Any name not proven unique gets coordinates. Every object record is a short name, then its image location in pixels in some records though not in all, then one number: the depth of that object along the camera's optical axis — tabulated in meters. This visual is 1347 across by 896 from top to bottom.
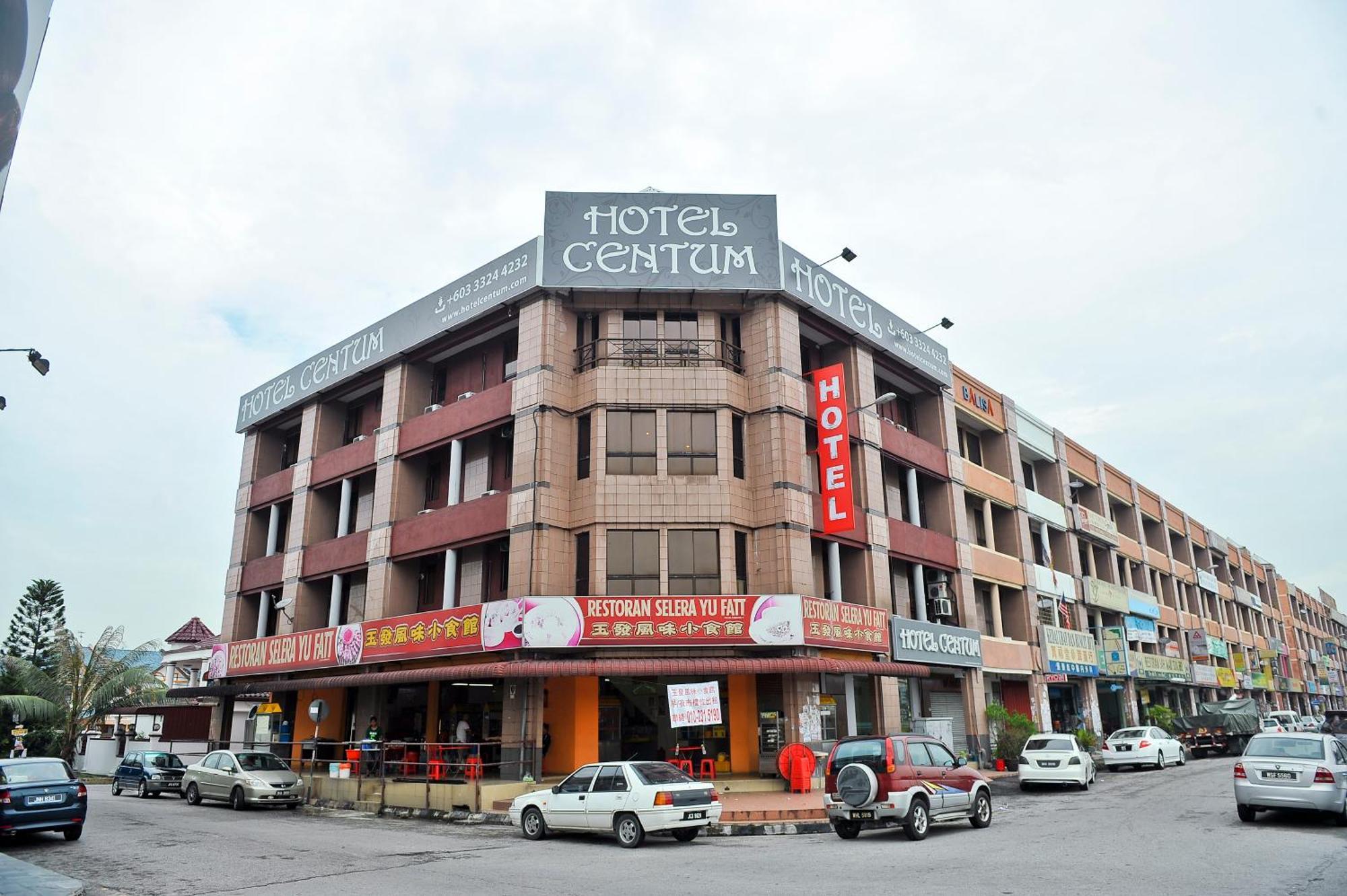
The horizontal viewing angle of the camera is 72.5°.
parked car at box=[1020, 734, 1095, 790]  25.22
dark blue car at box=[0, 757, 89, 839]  15.83
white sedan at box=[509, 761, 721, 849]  15.77
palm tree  43.19
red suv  15.62
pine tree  60.69
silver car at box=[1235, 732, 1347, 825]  15.04
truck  39.16
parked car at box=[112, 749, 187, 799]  30.33
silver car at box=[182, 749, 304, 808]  24.69
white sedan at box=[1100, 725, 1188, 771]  31.83
